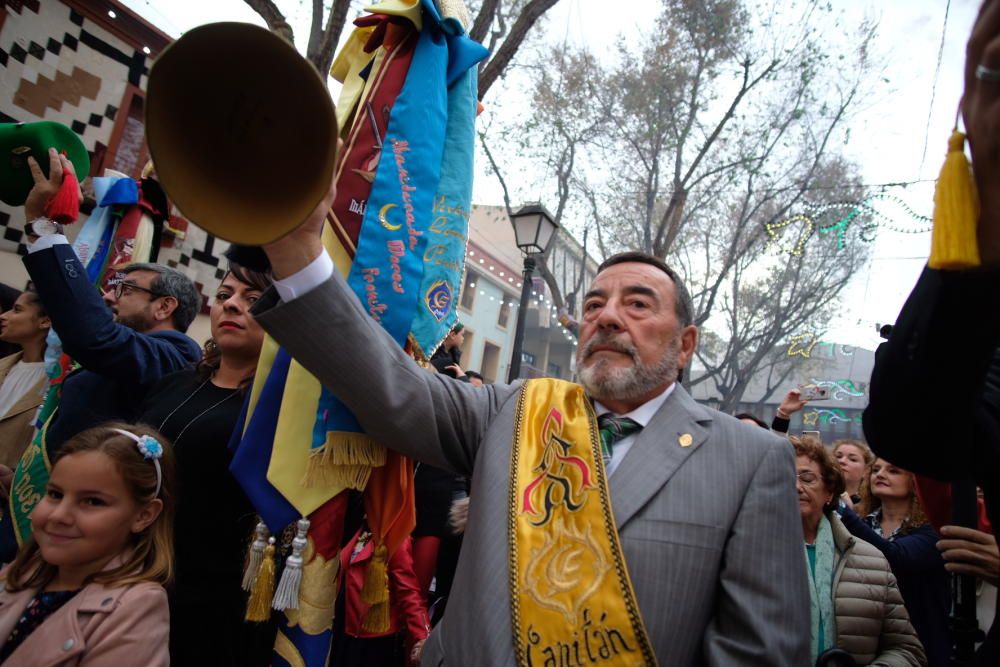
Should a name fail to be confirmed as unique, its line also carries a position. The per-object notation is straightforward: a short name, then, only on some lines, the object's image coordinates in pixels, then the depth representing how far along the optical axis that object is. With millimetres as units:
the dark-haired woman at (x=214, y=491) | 1880
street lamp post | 7410
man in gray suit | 1324
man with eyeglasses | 2203
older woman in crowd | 2473
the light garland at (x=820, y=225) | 8750
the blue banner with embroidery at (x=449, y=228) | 1675
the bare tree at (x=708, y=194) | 12148
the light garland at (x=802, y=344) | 15579
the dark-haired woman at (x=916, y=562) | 2730
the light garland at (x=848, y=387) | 12549
